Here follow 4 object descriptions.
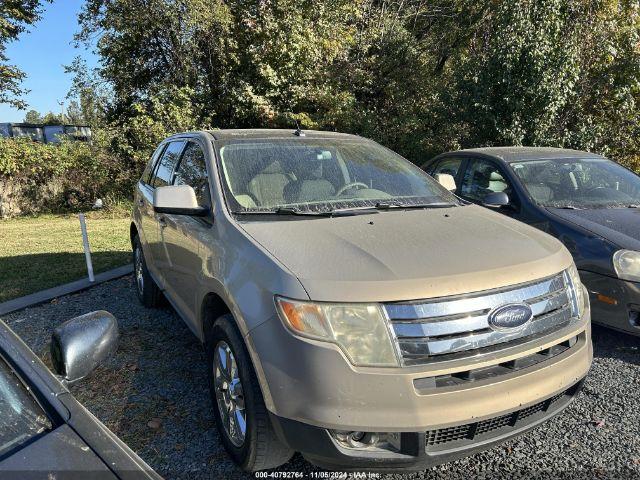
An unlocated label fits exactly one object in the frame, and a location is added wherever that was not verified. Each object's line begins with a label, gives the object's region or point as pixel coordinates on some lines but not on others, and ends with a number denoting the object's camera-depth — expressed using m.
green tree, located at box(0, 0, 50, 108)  15.70
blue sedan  3.60
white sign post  5.77
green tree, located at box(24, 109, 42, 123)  69.51
